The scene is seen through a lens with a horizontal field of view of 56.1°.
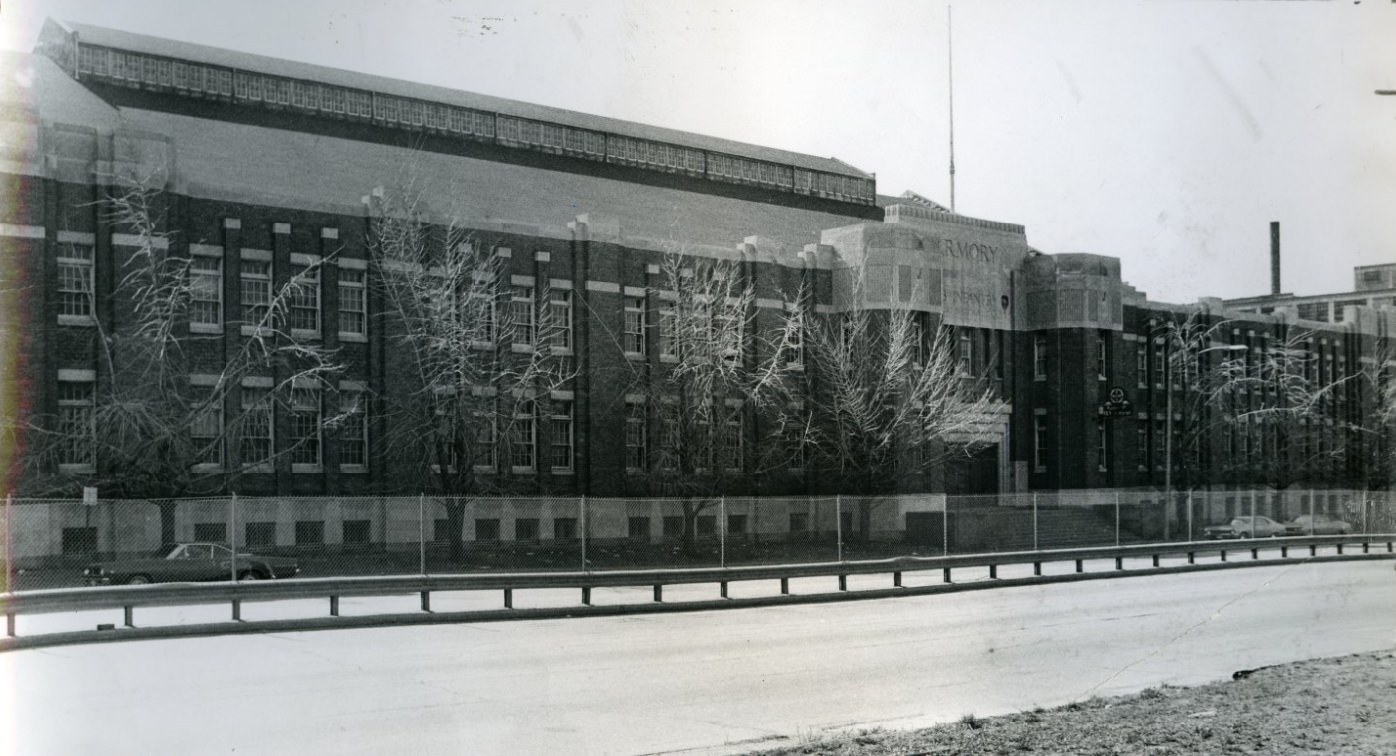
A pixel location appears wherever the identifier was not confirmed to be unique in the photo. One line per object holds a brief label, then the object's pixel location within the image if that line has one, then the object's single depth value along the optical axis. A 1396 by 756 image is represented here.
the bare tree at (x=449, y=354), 40.22
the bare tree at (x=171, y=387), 34.00
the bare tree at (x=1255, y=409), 65.69
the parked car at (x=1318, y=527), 54.61
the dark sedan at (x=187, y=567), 27.66
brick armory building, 35.34
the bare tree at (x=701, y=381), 45.75
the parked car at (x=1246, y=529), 51.52
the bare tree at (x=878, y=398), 48.69
